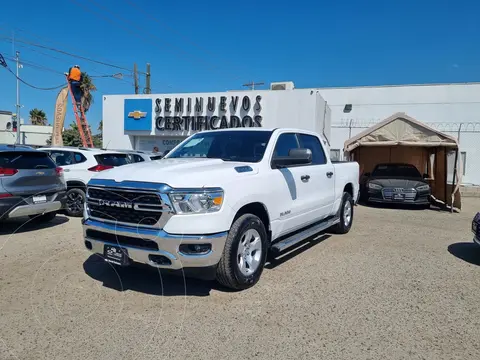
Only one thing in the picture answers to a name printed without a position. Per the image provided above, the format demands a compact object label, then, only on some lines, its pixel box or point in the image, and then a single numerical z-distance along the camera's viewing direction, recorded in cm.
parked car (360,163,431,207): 1179
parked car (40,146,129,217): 905
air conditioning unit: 2005
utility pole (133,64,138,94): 2861
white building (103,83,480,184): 1920
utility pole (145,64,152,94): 2806
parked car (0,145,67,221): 669
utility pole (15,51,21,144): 2848
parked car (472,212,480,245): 603
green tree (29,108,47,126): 5706
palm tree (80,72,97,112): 3026
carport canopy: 1172
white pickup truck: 380
